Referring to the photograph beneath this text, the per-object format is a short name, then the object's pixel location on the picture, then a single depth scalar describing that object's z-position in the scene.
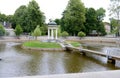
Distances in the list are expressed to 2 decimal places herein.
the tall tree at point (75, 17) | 29.95
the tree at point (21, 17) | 31.37
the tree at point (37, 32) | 24.76
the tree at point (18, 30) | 29.29
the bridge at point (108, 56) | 8.81
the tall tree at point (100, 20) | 32.70
